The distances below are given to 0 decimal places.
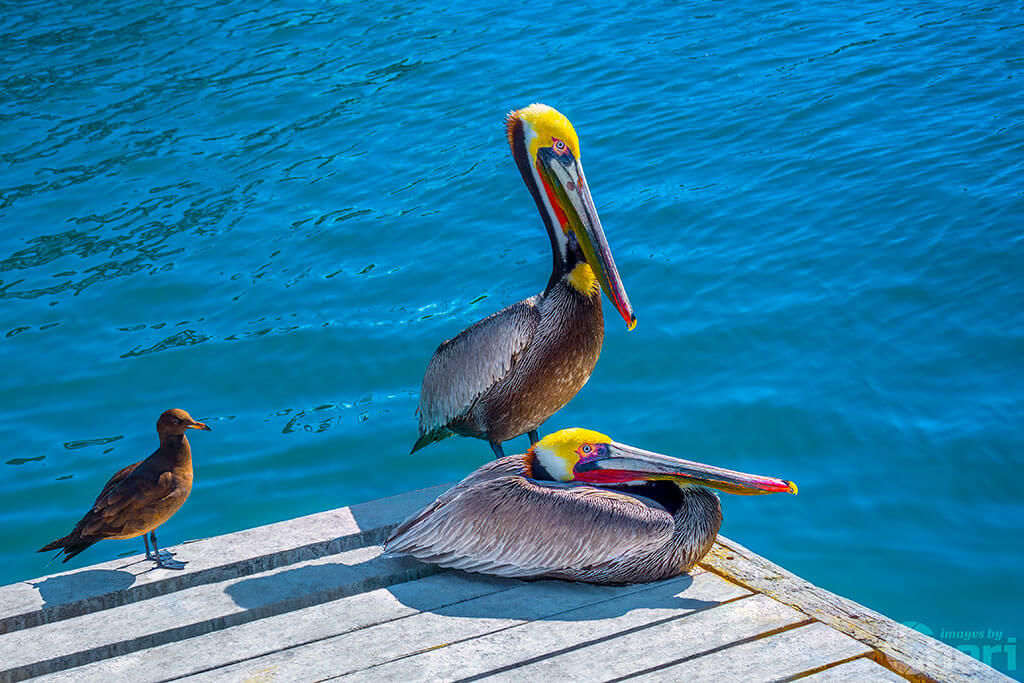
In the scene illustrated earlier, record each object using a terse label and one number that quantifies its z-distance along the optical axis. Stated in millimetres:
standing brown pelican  3859
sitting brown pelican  3135
